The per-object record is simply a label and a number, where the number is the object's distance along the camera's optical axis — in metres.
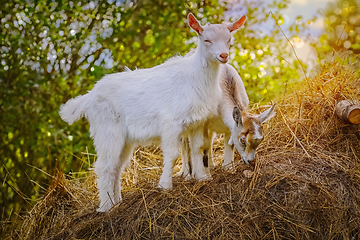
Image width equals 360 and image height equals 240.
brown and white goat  4.36
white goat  4.44
